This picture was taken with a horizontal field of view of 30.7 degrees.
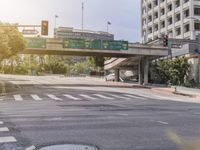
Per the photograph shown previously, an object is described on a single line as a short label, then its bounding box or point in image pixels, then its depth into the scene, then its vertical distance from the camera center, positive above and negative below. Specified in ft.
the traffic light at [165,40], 131.78 +13.45
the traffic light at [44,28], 112.27 +15.09
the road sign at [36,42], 168.51 +16.15
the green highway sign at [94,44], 174.40 +16.02
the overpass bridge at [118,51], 171.73 +12.92
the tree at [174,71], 170.60 +3.09
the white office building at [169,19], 263.90 +47.63
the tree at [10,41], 129.08 +13.54
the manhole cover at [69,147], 30.07 -5.89
